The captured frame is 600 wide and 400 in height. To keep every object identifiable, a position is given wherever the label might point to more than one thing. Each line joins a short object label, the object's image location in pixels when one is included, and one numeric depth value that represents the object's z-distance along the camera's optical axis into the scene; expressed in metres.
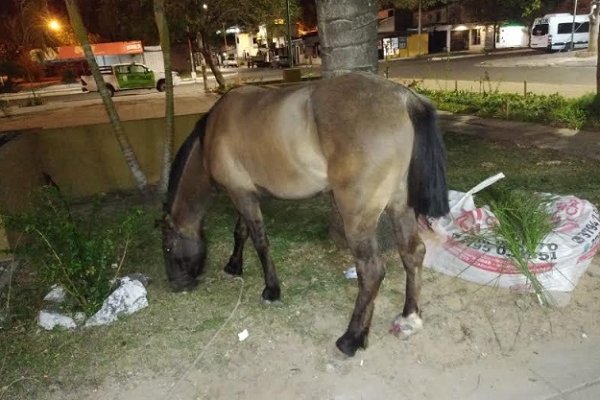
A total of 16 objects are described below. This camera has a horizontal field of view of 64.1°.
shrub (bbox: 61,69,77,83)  39.34
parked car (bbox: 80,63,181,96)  26.89
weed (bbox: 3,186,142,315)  3.31
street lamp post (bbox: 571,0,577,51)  31.68
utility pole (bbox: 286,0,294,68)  18.48
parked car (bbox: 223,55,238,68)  58.69
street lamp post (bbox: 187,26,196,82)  35.99
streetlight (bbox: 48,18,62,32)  28.65
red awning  34.56
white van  32.19
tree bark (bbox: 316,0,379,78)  3.80
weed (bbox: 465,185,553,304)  3.29
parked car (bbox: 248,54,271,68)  50.84
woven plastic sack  3.29
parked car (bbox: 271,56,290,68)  46.43
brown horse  2.81
